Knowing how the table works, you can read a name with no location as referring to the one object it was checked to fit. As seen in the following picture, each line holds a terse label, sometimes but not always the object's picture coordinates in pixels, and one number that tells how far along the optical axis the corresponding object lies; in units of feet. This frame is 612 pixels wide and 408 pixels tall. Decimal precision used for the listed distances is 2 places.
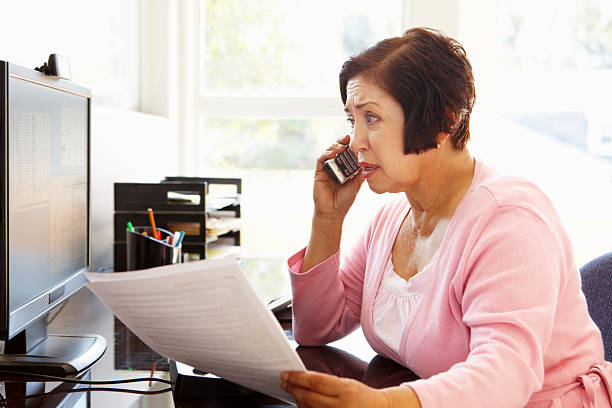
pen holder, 5.10
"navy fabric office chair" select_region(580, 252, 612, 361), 3.99
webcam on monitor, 3.94
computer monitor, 3.29
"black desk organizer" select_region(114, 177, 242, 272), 6.29
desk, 3.20
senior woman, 2.56
